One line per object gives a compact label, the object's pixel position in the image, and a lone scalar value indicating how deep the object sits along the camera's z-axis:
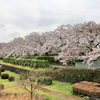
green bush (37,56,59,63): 20.01
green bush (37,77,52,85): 11.77
